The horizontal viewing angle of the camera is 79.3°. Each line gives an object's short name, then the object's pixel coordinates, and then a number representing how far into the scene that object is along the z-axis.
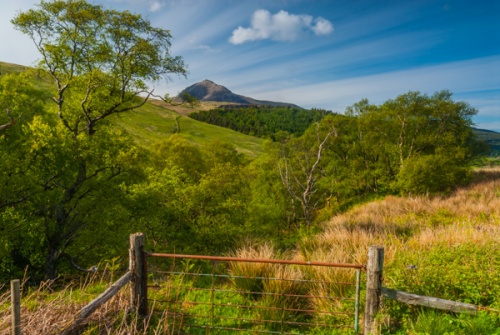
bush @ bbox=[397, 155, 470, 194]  25.28
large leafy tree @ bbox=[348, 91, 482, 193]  25.77
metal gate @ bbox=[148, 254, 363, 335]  5.77
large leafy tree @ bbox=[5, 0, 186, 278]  13.02
